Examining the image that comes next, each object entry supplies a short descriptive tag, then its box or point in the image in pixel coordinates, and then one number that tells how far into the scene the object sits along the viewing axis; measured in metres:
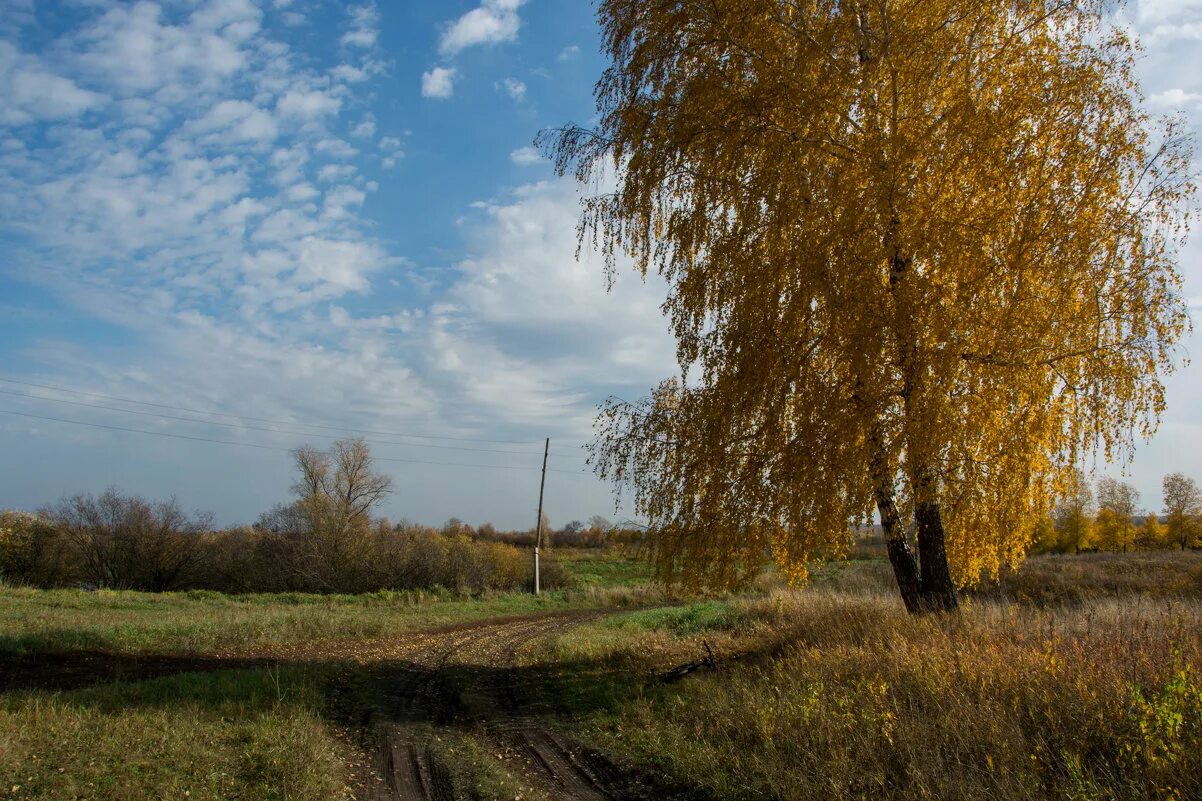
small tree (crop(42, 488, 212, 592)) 40.75
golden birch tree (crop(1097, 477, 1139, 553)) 53.00
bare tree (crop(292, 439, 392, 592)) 36.66
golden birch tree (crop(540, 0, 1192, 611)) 7.60
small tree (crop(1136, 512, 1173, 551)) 53.81
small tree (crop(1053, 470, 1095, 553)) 53.23
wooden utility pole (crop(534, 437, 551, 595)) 33.64
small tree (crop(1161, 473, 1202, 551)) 51.66
